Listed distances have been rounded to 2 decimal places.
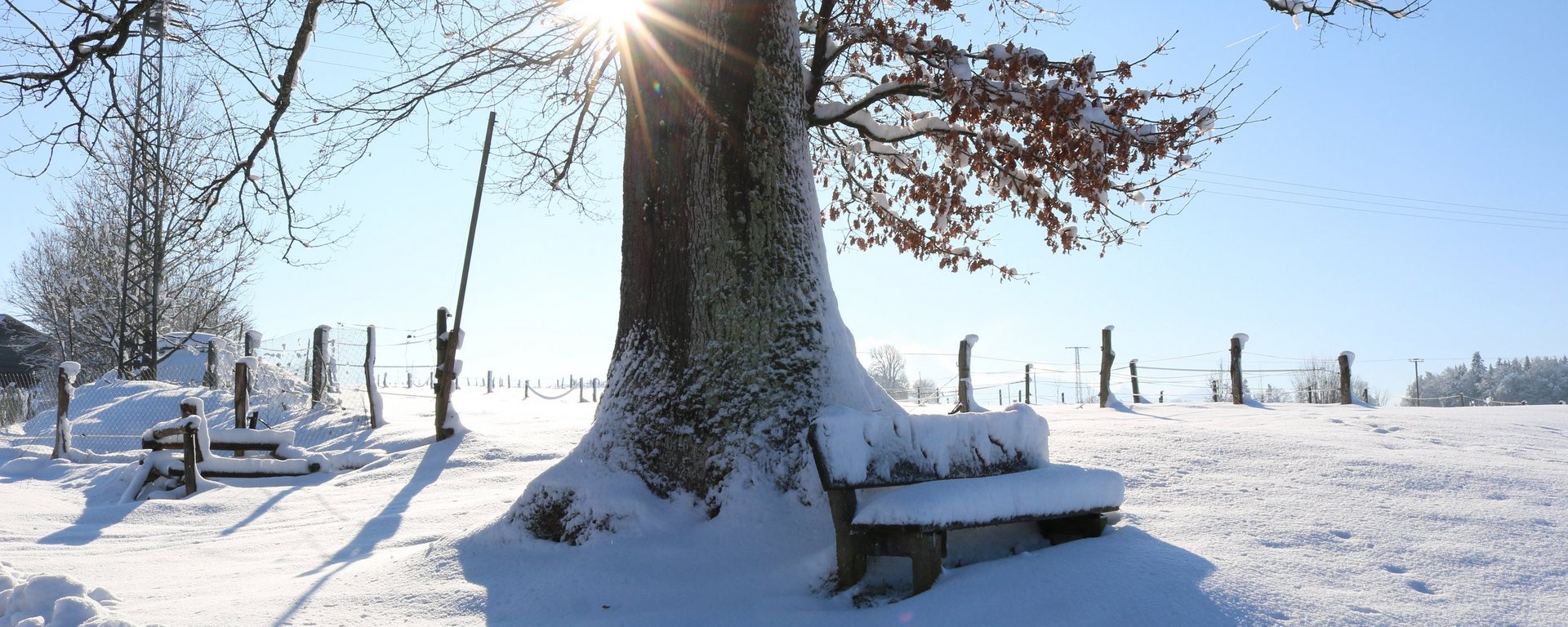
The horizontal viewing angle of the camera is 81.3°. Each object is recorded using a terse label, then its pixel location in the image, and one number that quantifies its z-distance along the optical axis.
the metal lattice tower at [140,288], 19.08
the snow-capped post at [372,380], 14.09
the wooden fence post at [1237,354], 16.86
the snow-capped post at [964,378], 14.91
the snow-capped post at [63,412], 12.77
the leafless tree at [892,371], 40.03
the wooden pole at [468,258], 12.85
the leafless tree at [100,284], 23.80
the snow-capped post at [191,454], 8.98
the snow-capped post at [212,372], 19.09
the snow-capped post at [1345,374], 16.50
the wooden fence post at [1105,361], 17.25
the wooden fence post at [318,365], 15.96
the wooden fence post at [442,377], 11.71
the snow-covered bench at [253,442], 10.19
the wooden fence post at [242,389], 11.98
